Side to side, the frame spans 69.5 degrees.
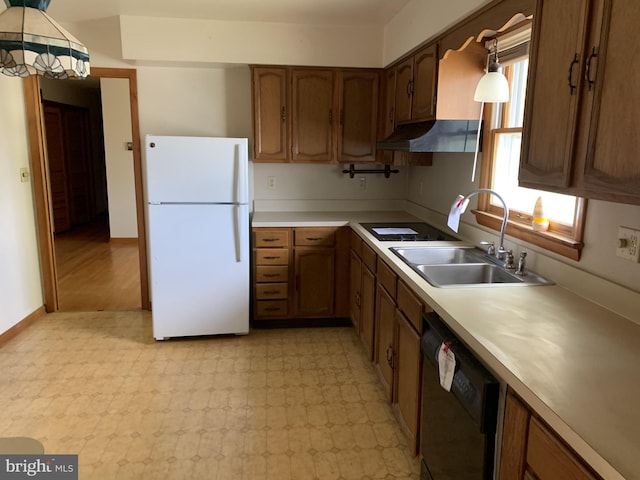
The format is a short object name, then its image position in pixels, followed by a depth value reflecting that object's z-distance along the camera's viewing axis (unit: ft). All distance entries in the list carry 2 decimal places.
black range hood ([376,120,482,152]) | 8.39
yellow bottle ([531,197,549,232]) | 6.79
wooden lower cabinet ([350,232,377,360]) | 9.50
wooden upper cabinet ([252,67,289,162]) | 11.67
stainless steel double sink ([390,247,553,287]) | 6.72
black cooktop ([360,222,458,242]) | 9.39
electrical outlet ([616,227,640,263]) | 5.09
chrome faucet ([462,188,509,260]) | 7.21
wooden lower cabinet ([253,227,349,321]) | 11.59
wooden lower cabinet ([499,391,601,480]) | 3.28
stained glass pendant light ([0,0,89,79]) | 4.97
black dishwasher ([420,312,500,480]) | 4.40
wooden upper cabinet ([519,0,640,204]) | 3.89
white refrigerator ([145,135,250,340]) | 10.54
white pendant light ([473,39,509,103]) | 7.04
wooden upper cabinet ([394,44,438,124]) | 8.66
